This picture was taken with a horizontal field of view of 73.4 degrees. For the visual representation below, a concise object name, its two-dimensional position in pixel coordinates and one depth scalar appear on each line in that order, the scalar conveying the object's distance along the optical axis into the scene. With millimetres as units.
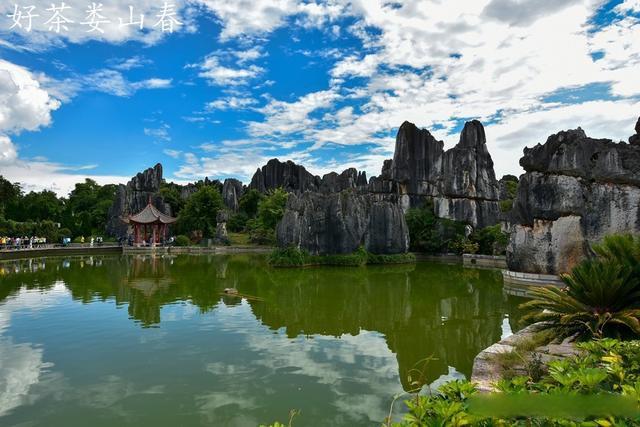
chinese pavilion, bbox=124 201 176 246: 37906
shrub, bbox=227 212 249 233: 47156
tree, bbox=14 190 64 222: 45531
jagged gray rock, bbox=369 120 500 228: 32000
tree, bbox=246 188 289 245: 38625
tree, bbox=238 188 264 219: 51562
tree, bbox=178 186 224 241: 43094
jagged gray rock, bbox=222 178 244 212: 54906
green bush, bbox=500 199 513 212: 30842
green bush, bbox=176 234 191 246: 39438
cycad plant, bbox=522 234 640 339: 5617
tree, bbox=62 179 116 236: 46875
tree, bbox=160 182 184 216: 48281
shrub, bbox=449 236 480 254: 27828
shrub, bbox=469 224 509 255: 25984
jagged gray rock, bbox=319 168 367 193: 49834
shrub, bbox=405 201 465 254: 30312
